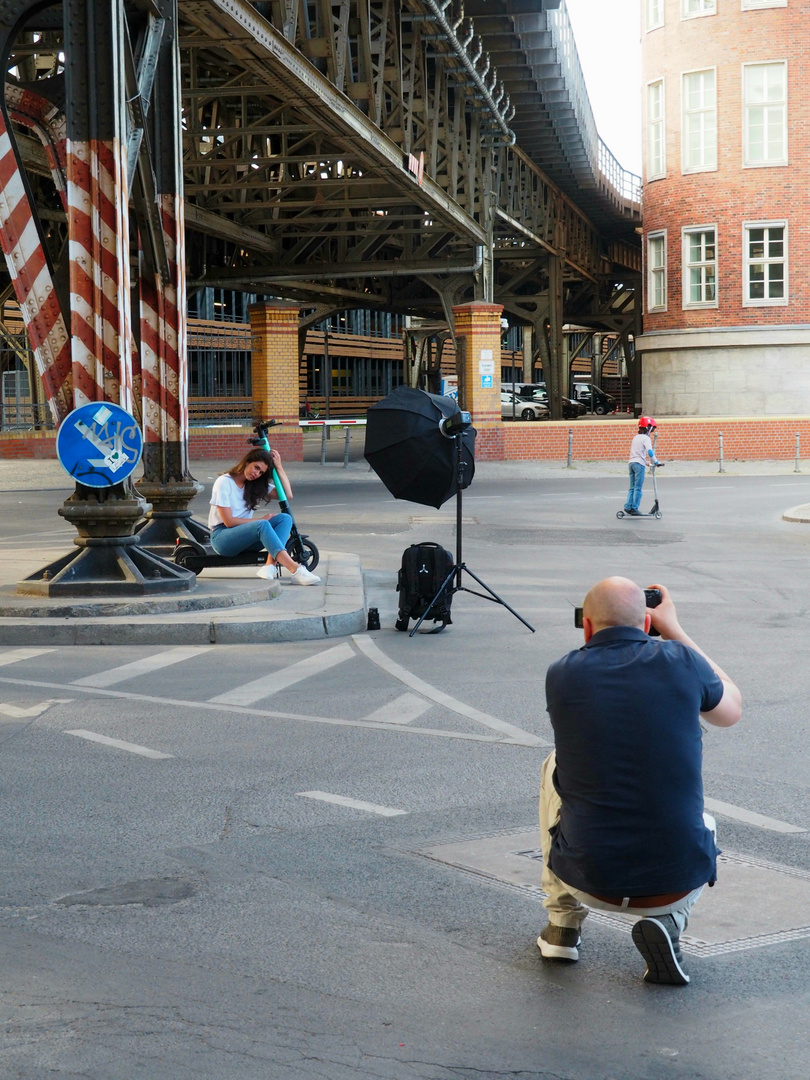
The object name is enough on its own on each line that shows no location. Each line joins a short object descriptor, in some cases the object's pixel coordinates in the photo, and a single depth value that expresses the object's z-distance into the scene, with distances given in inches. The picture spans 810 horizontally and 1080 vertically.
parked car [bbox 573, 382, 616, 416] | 3063.5
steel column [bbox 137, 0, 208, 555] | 572.7
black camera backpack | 434.9
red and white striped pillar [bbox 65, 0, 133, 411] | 460.1
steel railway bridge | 463.8
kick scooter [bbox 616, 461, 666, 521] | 848.3
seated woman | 520.1
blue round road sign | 451.8
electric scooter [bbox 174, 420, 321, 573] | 533.0
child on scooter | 849.5
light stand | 437.4
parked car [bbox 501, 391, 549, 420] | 2785.4
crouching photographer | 157.6
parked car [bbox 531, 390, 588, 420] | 2491.4
